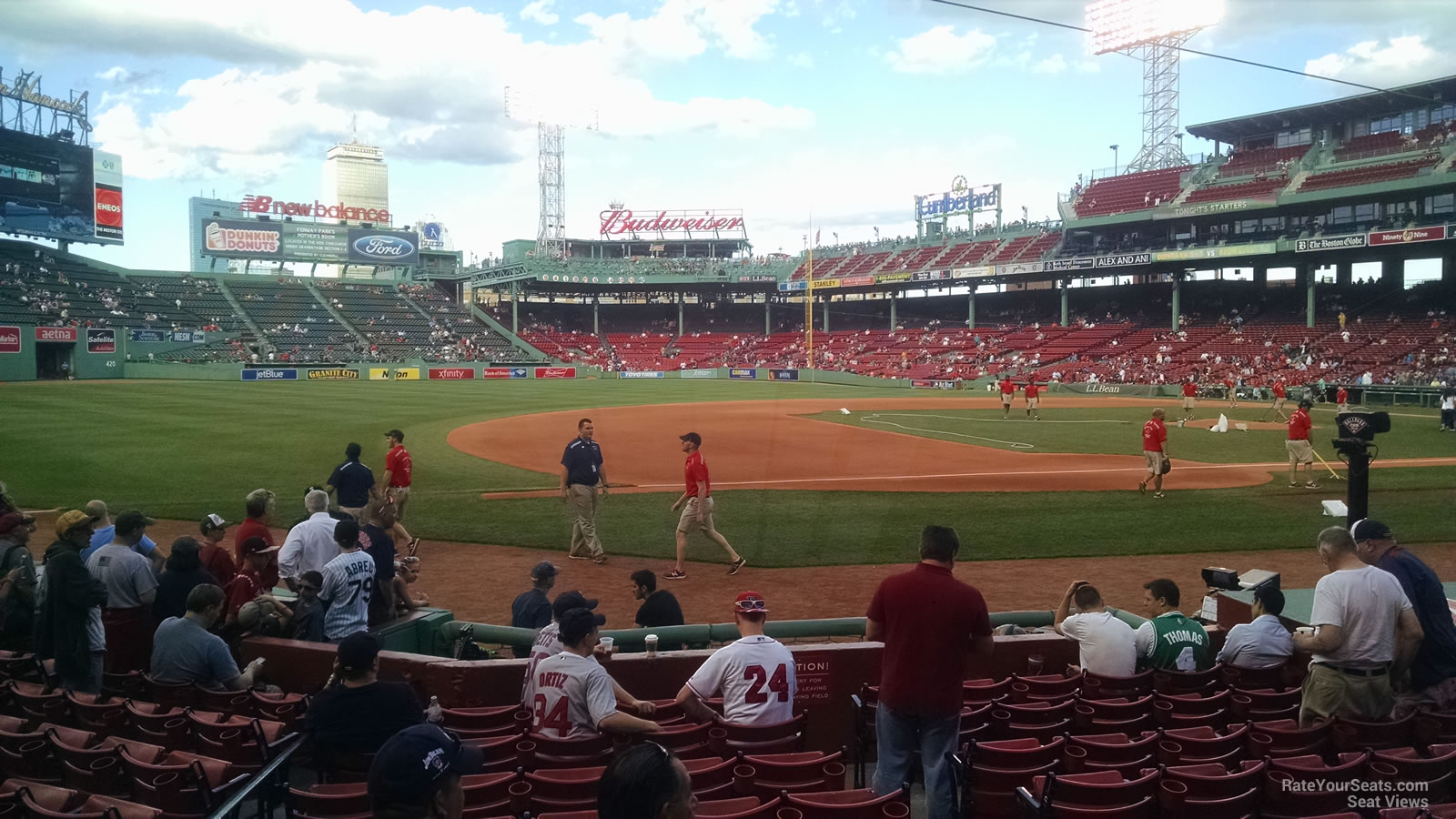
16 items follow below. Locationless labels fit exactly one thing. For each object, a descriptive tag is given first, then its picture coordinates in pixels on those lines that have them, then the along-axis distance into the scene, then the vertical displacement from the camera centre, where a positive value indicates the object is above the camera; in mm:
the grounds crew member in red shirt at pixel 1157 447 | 17969 -1583
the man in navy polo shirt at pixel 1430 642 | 5750 -1757
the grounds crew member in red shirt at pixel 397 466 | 13758 -1389
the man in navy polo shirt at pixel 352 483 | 12203 -1462
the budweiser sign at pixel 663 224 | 99438 +16124
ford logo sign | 94000 +13165
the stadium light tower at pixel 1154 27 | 56312 +21524
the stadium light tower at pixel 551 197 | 86438 +17613
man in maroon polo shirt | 4758 -1536
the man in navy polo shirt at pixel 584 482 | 13047 -1570
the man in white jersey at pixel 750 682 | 5348 -1841
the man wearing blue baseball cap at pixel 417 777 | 3209 -1429
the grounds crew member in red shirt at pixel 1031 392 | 35375 -937
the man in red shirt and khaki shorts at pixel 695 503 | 12305 -1794
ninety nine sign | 48250 +6951
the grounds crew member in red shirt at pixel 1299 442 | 18656 -1585
